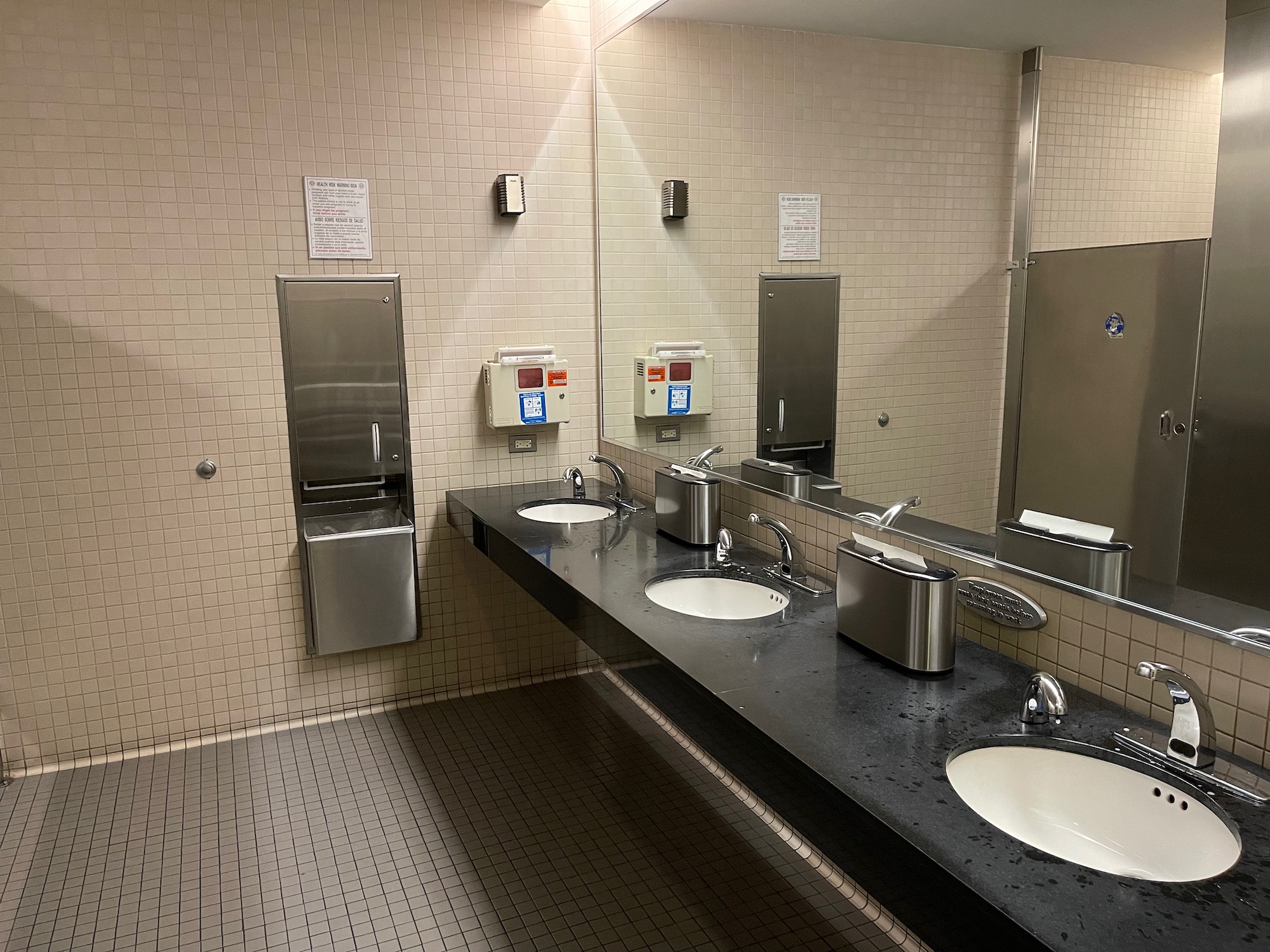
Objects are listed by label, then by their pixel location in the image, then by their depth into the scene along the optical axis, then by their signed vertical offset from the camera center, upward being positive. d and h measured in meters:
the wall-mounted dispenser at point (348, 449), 3.06 -0.34
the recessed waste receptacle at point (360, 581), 3.04 -0.78
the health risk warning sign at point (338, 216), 3.02 +0.45
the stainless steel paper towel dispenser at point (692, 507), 2.60 -0.46
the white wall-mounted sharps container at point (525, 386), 3.29 -0.13
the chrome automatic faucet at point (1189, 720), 1.31 -0.54
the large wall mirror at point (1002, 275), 1.32 +0.14
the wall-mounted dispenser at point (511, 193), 3.20 +0.55
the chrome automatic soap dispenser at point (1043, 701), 1.45 -0.57
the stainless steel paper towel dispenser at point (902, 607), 1.66 -0.49
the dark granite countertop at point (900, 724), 1.04 -0.62
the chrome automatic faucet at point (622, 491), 3.20 -0.50
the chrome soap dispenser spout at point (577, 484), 3.36 -0.50
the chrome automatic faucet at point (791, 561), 2.28 -0.54
